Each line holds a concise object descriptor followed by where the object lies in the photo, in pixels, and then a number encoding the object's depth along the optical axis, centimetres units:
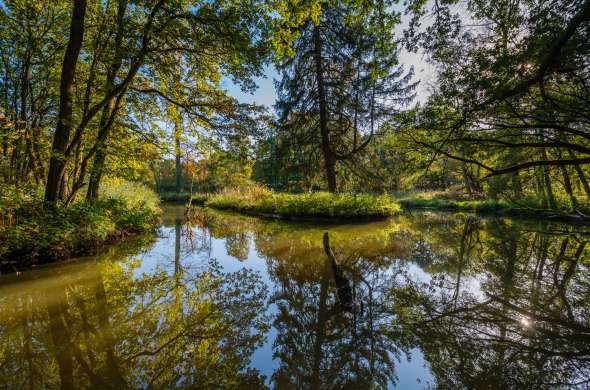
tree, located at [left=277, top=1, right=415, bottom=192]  1342
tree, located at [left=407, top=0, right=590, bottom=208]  270
